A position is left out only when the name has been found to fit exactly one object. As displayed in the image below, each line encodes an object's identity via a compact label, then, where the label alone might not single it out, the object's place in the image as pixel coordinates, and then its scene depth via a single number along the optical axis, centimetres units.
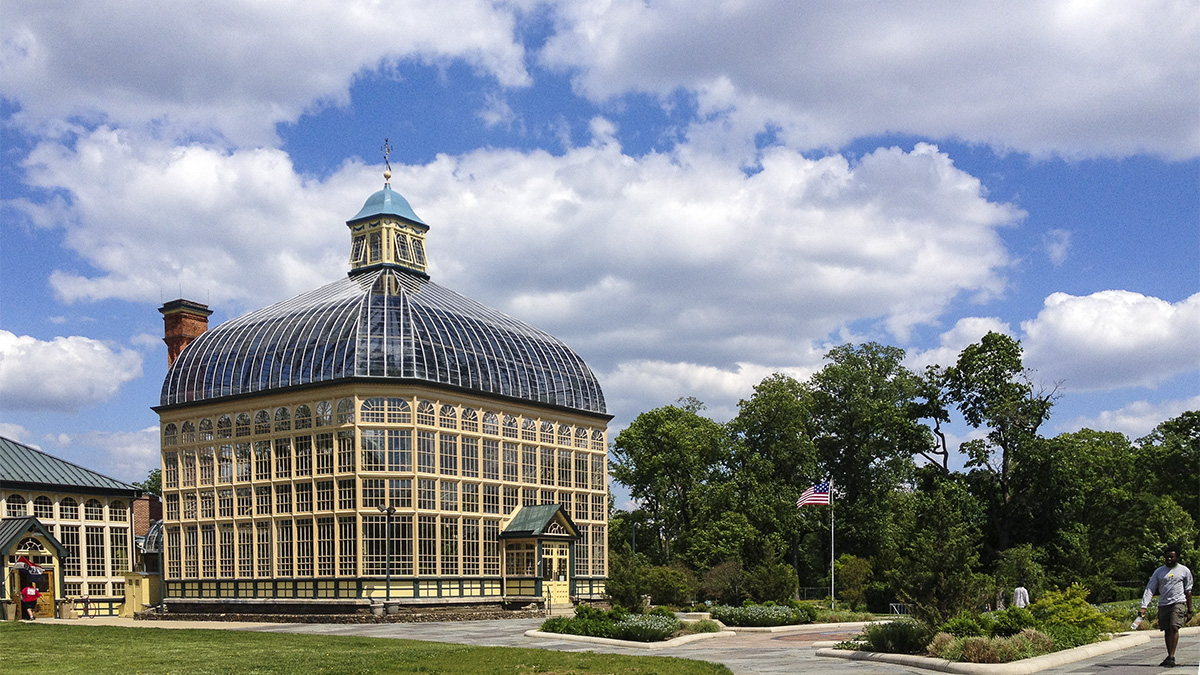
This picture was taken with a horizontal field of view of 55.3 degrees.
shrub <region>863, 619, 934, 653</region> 2383
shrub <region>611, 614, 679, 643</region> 3011
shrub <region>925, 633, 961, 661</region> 2189
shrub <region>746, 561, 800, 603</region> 4873
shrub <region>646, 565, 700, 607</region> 4859
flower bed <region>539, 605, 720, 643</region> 3028
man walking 1811
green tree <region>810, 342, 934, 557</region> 6719
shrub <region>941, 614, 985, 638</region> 2347
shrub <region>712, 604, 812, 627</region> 3919
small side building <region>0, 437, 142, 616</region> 5350
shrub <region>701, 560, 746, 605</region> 5325
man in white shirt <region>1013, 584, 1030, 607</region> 3541
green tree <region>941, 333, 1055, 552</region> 5909
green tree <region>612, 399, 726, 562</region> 6950
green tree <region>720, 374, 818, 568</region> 6569
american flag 4988
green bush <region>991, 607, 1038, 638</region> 2372
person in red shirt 4664
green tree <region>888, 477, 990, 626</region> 2539
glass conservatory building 4953
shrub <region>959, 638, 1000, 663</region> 2089
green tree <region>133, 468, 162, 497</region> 10050
